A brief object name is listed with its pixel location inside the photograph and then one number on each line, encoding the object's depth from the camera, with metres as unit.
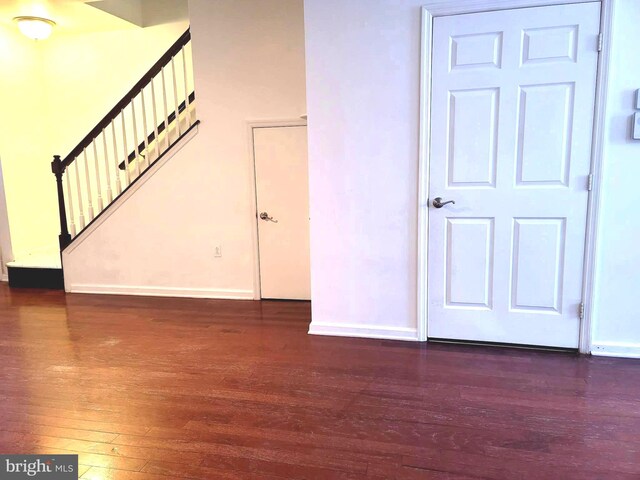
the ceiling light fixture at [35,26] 4.35
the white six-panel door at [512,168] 2.51
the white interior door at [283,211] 3.95
